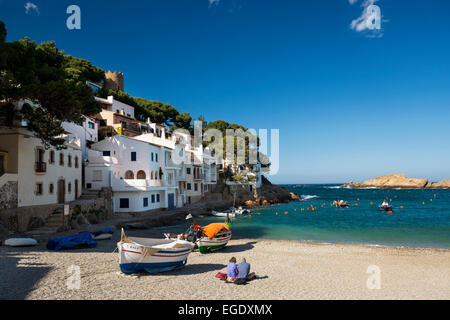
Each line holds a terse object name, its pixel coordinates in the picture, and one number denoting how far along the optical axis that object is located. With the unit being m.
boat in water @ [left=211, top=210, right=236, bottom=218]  51.88
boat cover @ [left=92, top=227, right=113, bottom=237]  26.62
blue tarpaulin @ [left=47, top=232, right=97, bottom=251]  20.34
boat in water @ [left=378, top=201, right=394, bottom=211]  65.06
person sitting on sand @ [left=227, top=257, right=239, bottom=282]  14.57
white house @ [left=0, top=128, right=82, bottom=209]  24.72
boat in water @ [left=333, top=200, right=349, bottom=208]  75.94
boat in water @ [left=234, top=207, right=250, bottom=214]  56.82
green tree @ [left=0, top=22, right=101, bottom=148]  20.47
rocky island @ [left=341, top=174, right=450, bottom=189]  178.75
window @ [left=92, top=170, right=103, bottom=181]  41.47
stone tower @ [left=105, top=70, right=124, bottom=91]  85.81
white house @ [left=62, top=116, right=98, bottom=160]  43.00
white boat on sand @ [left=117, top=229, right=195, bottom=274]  14.70
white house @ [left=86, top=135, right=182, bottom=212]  41.03
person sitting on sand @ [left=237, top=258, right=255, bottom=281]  14.64
